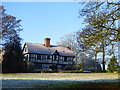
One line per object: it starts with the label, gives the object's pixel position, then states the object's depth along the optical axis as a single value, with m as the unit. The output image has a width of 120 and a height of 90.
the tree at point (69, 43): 48.69
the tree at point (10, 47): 35.38
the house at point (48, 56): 49.59
